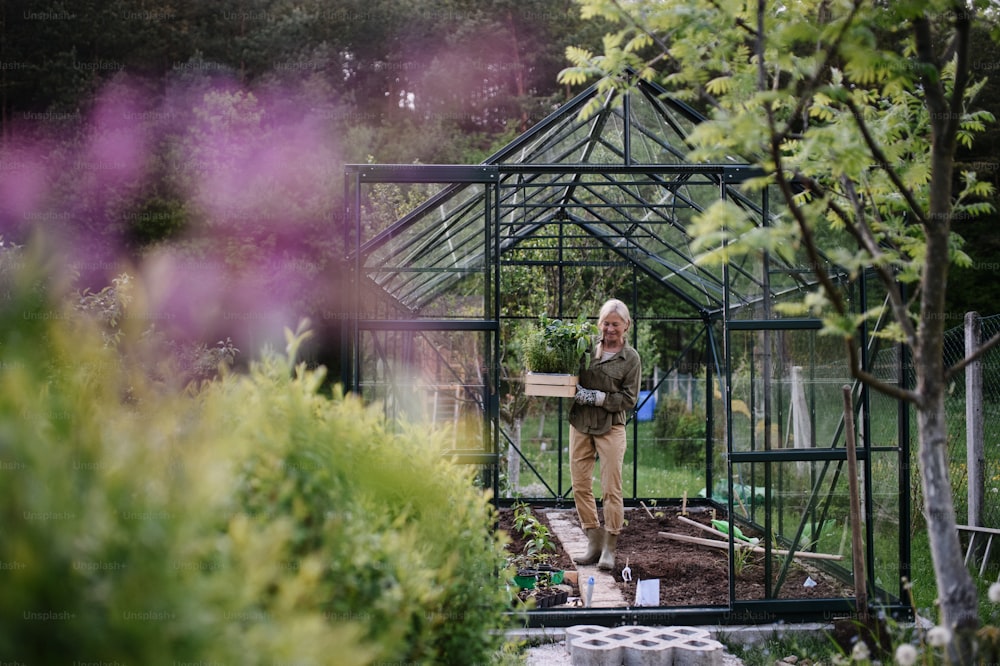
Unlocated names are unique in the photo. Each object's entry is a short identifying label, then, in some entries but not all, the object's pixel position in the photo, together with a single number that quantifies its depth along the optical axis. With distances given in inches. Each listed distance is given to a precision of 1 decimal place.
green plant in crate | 236.2
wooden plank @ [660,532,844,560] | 214.2
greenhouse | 200.1
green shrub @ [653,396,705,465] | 534.0
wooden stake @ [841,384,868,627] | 169.0
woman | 246.2
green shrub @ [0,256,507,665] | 51.7
